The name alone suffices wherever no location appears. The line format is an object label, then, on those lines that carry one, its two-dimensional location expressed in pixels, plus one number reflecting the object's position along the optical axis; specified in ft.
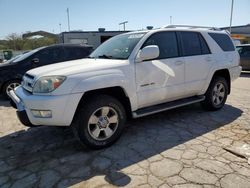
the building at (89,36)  86.07
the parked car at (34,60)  23.38
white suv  10.53
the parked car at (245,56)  42.68
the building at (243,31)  112.68
